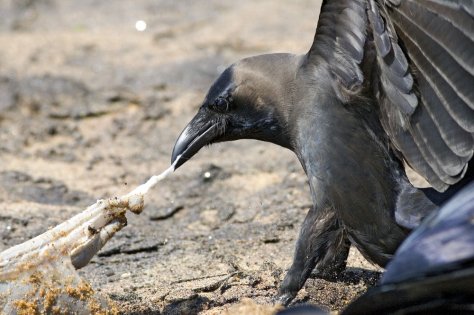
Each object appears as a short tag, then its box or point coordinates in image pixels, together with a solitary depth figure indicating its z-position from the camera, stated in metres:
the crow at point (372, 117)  8.23
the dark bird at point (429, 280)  6.78
